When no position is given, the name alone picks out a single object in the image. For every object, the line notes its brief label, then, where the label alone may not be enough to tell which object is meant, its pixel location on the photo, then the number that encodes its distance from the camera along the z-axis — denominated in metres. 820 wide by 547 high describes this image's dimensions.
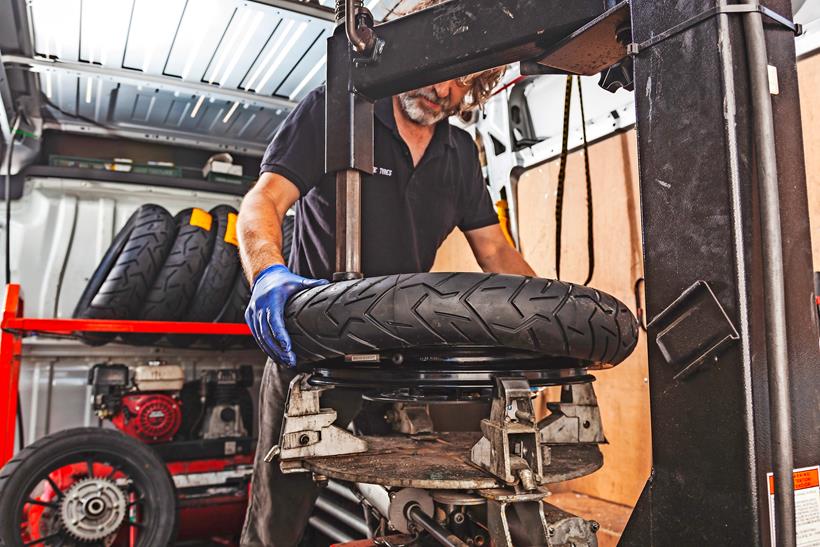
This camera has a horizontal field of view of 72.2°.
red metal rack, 2.34
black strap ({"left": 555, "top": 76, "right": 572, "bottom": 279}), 1.77
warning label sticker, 0.59
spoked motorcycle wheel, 2.14
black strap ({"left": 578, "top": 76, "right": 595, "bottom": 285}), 1.77
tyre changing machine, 0.57
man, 1.27
